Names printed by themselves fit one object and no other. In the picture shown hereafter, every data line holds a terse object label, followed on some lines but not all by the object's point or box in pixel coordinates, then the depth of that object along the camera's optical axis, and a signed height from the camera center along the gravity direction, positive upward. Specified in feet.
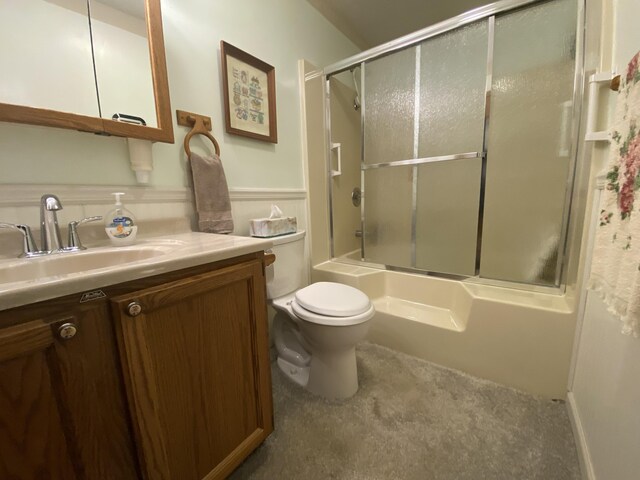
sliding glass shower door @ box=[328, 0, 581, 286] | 4.56 +1.15
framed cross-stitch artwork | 4.08 +1.85
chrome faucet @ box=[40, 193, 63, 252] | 2.42 -0.15
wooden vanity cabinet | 1.44 -1.23
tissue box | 4.23 -0.39
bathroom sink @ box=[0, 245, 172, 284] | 2.17 -0.51
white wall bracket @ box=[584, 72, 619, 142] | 2.89 +1.08
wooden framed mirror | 2.39 +1.33
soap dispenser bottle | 2.82 -0.21
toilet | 3.52 -1.73
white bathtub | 3.71 -2.22
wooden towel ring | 3.59 +1.05
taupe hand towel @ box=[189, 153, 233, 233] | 3.62 +0.15
